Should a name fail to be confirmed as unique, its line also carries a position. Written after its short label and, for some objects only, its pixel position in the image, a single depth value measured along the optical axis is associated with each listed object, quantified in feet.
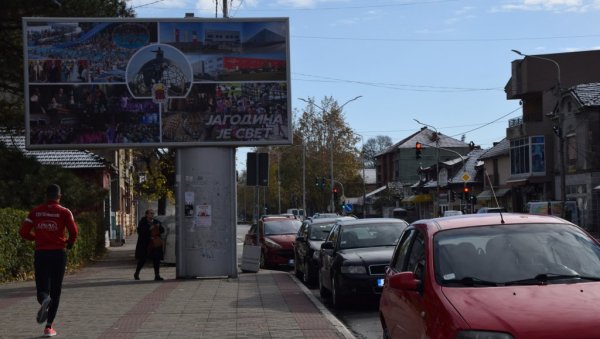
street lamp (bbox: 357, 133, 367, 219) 266.65
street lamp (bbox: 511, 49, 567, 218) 134.51
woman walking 64.90
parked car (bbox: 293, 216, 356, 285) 62.88
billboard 62.13
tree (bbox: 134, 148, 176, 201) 111.96
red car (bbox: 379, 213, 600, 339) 18.19
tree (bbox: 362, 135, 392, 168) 489.30
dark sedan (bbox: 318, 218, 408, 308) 44.78
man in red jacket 34.09
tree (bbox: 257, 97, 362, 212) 257.96
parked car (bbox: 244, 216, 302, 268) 84.74
